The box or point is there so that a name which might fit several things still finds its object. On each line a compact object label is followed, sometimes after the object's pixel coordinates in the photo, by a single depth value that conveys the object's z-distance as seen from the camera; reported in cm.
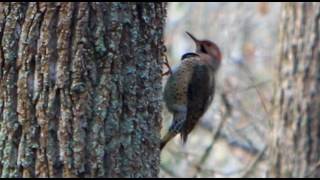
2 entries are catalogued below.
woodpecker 1064
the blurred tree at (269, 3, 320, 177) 1348
